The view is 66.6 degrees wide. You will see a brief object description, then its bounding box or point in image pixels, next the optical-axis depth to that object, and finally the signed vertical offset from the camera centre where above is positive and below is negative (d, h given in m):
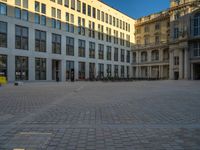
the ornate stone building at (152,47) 53.36 +10.30
